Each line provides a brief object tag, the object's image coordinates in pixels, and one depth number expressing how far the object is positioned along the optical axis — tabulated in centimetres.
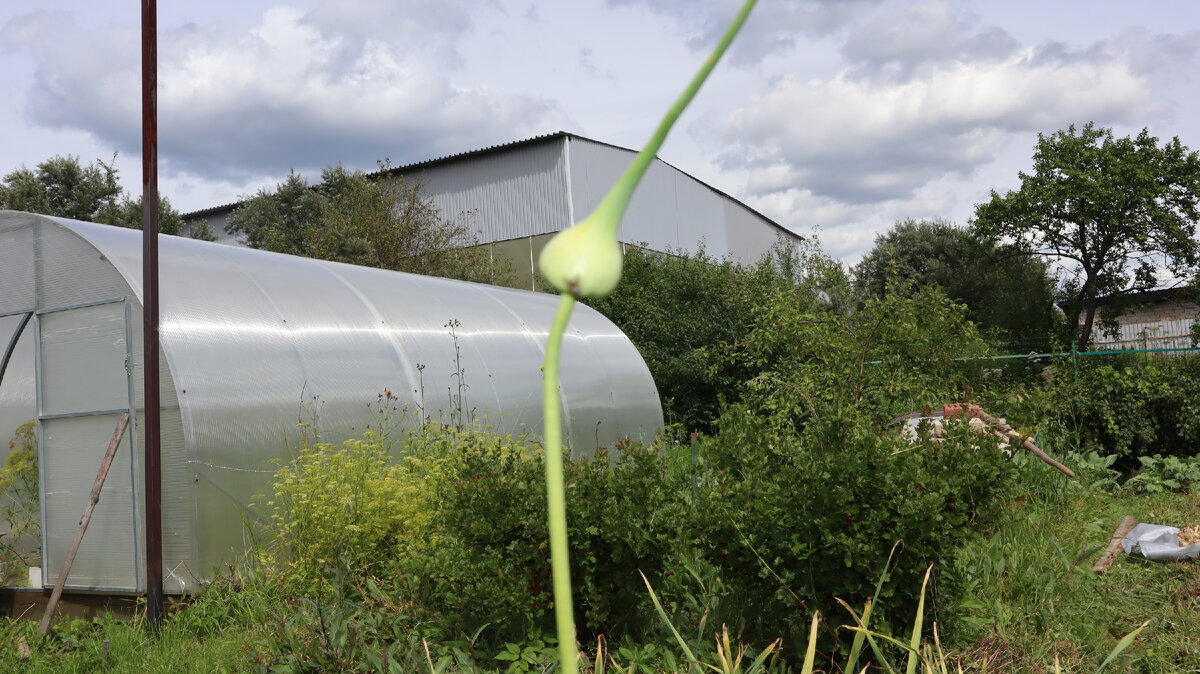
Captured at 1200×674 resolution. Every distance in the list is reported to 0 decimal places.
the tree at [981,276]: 2339
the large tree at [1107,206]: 2175
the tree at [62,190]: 1961
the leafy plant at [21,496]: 649
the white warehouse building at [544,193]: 2088
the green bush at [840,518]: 322
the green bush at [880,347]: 682
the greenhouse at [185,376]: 562
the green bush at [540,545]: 360
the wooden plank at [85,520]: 538
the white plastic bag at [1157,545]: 501
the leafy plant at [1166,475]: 772
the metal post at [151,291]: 520
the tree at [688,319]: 1434
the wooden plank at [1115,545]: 491
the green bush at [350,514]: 504
